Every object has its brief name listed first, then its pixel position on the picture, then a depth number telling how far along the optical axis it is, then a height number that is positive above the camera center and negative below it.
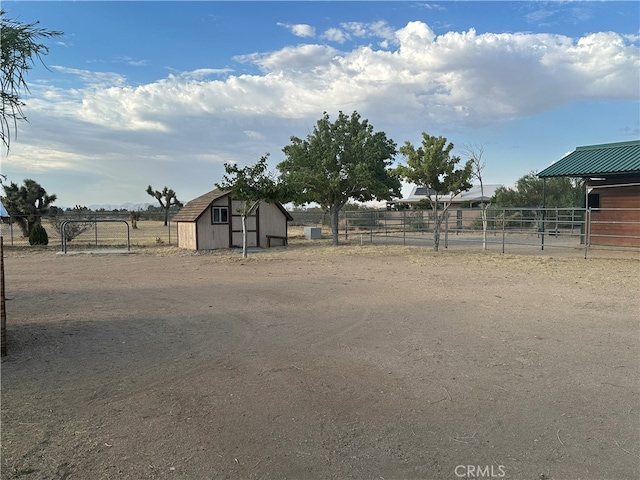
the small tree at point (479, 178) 19.16 +1.62
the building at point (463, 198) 51.08 +1.52
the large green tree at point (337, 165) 22.14 +2.33
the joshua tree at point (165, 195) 52.09 +2.14
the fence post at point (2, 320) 5.39 -1.22
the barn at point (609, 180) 19.05 +1.26
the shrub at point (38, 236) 23.08 -1.06
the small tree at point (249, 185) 18.69 +1.15
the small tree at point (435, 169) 19.08 +1.73
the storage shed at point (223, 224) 21.98 -0.54
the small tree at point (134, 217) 40.38 -0.30
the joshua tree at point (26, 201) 27.03 +0.85
